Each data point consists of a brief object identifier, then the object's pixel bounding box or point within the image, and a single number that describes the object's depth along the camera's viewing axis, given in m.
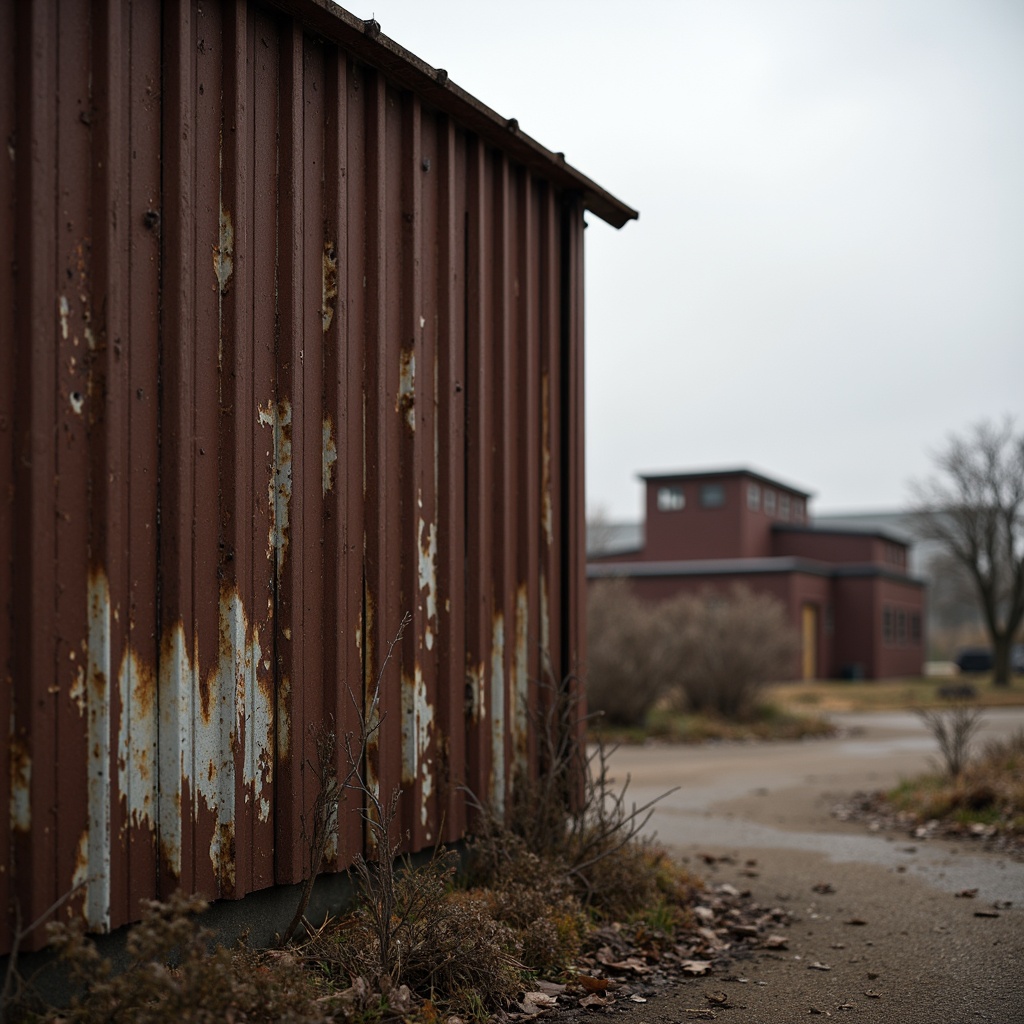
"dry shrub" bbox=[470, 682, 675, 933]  5.32
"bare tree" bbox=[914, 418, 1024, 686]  33.34
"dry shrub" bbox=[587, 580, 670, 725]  16.16
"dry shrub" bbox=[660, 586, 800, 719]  17.67
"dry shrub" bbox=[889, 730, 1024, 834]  8.47
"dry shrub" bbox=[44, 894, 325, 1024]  3.04
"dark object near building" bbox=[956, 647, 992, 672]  40.47
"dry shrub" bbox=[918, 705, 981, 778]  9.62
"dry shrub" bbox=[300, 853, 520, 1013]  3.99
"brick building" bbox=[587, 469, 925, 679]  31.42
